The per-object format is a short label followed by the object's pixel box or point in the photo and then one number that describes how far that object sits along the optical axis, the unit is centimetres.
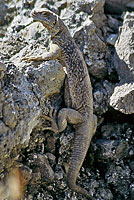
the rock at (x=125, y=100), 770
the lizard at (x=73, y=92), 716
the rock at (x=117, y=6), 915
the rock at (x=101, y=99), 822
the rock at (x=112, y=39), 855
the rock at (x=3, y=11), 961
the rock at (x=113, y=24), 900
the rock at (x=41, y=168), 683
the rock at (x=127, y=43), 802
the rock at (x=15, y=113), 571
